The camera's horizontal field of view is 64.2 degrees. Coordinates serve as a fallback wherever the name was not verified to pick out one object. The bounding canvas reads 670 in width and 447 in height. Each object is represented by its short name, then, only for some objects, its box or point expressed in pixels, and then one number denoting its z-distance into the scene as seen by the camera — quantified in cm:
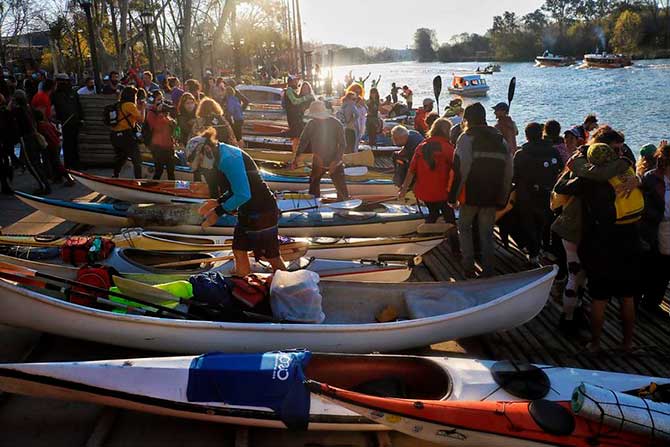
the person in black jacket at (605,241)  397
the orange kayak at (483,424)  300
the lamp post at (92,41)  1317
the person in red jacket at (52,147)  923
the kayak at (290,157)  1149
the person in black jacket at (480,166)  510
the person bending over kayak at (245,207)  423
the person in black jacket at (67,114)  992
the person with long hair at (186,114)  852
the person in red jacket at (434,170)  588
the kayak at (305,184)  952
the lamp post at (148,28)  1962
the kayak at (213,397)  329
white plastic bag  430
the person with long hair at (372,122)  1549
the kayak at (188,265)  503
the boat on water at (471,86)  4456
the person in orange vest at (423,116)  1169
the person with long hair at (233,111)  1167
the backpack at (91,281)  436
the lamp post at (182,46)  2415
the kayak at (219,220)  685
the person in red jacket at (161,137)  838
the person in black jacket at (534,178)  575
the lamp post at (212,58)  2859
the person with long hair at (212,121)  567
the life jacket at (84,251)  528
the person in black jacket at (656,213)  468
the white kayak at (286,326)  403
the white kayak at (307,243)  593
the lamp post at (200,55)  2719
